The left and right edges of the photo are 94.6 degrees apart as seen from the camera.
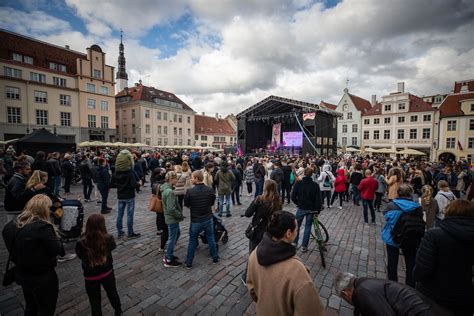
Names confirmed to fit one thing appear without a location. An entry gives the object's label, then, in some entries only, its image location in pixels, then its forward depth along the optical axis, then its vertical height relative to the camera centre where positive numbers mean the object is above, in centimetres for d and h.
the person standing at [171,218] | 422 -142
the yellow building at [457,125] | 2906 +290
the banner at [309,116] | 2655 +374
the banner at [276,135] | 3331 +174
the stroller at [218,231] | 518 -205
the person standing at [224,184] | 732 -127
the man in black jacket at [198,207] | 409 -115
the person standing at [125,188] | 547 -105
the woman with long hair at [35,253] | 232 -116
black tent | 1234 +16
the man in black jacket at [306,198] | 479 -116
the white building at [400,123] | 3276 +368
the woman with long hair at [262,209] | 361 -105
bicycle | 428 -187
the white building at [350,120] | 3994 +489
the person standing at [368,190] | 662 -135
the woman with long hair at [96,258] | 253 -132
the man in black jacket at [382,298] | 165 -122
